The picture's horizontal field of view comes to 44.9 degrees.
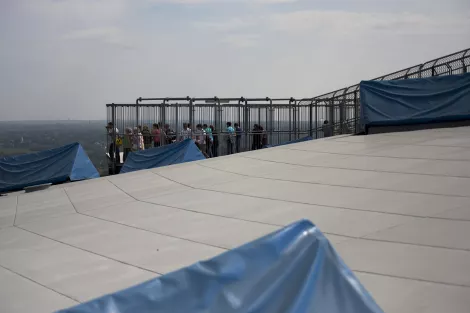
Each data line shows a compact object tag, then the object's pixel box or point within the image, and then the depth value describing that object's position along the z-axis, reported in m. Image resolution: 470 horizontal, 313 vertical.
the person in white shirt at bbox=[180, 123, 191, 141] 21.34
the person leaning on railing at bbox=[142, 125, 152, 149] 22.94
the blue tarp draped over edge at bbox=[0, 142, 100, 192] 19.06
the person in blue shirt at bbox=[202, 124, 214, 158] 21.52
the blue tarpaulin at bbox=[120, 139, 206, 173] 17.20
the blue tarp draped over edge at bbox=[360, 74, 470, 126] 14.75
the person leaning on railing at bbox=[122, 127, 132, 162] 22.81
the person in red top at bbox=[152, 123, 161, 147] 22.45
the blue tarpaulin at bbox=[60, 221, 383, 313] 3.43
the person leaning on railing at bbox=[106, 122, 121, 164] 23.58
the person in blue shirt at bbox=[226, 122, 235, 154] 21.70
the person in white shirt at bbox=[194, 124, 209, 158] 21.29
